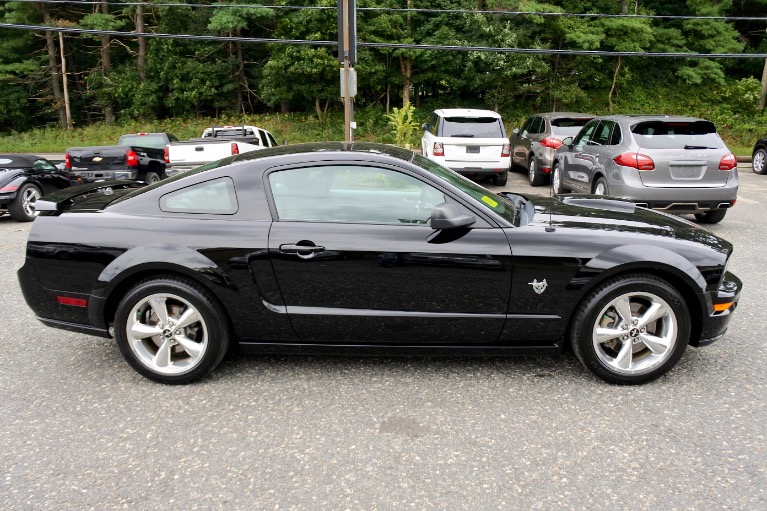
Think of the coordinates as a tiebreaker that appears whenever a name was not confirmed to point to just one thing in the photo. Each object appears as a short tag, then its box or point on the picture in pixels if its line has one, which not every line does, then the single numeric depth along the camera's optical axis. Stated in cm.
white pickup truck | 1227
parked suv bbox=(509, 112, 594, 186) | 1315
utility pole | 1220
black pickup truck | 1288
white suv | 1281
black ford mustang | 362
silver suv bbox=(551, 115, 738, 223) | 823
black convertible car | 1020
